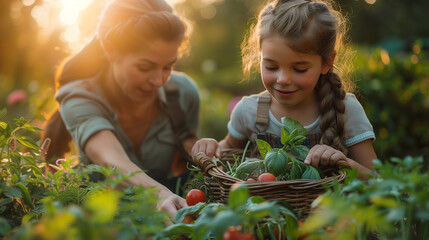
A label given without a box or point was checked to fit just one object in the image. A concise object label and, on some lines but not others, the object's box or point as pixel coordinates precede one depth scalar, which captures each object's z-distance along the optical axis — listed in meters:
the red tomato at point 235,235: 0.93
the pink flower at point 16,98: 4.52
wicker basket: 1.49
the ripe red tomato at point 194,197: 1.75
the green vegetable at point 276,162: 1.68
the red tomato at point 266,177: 1.61
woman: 2.59
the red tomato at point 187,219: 1.58
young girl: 2.04
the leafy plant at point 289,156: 1.68
